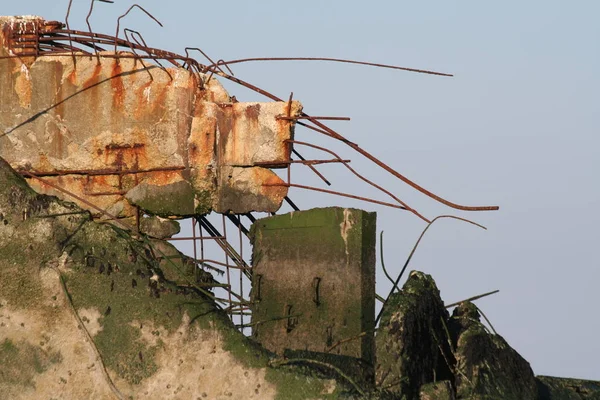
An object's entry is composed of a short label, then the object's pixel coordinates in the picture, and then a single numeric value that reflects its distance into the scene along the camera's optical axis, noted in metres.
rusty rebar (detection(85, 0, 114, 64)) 19.75
